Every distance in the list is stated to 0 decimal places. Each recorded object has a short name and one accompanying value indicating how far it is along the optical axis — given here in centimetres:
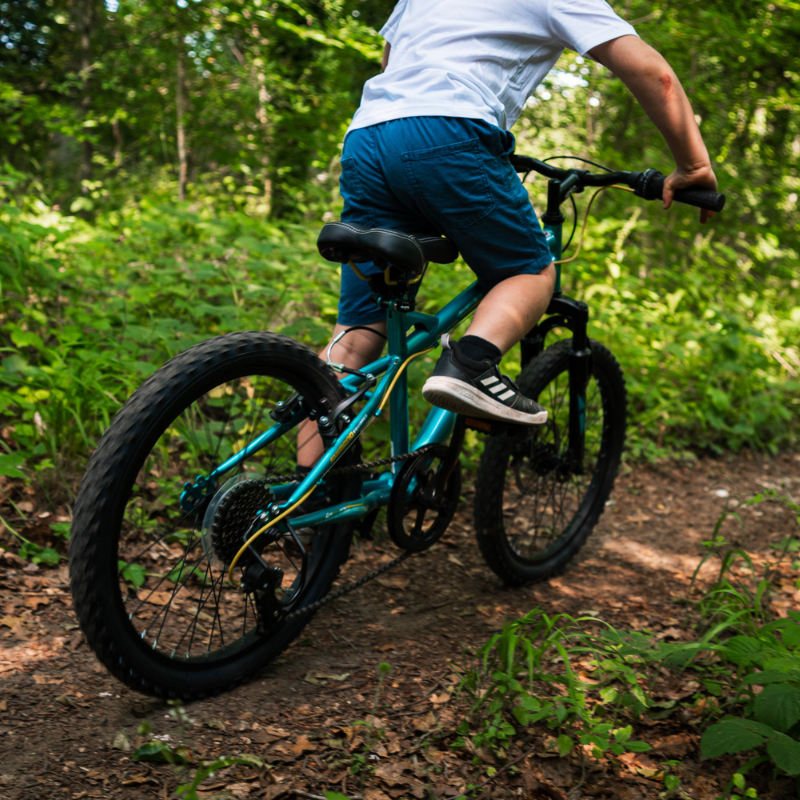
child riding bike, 180
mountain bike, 152
